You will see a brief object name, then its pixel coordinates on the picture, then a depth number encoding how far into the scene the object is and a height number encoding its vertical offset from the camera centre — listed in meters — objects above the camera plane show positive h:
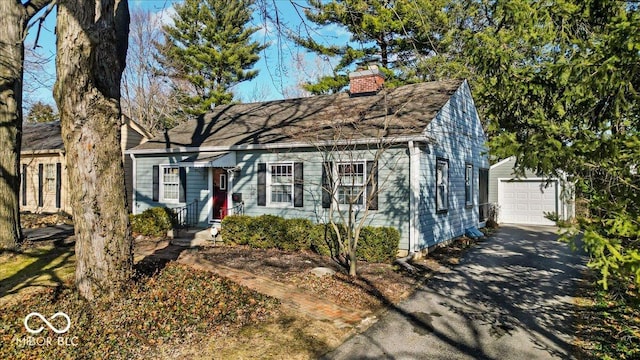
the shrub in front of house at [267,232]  10.90 -1.39
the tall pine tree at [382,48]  19.20 +7.83
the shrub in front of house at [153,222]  12.40 -1.25
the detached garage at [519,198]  18.61 -0.82
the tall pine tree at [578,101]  3.50 +1.02
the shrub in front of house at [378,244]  9.59 -1.54
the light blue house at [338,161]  10.50 +0.68
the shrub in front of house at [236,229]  11.33 -1.35
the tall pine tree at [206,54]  29.08 +9.90
